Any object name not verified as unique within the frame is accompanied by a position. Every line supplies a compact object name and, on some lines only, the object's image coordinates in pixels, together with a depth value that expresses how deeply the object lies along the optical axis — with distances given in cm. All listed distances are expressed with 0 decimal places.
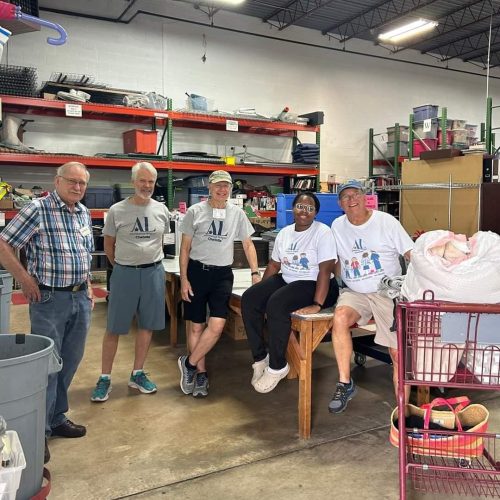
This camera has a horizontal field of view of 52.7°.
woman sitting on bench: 291
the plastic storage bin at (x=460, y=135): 956
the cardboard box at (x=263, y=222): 776
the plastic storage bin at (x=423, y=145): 933
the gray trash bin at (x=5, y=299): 351
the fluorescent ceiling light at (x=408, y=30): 822
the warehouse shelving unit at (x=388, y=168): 994
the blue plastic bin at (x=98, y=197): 716
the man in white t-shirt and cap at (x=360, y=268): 288
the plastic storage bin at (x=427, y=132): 917
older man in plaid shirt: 245
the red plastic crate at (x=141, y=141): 754
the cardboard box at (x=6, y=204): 639
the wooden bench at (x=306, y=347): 278
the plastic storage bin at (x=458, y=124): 965
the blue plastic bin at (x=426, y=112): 915
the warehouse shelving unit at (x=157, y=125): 672
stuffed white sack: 182
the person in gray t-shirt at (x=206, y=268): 335
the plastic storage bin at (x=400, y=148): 1037
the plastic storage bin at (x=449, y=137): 953
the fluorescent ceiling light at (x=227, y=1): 763
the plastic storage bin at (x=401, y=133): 1022
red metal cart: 187
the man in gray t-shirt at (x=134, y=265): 324
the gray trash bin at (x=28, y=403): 177
